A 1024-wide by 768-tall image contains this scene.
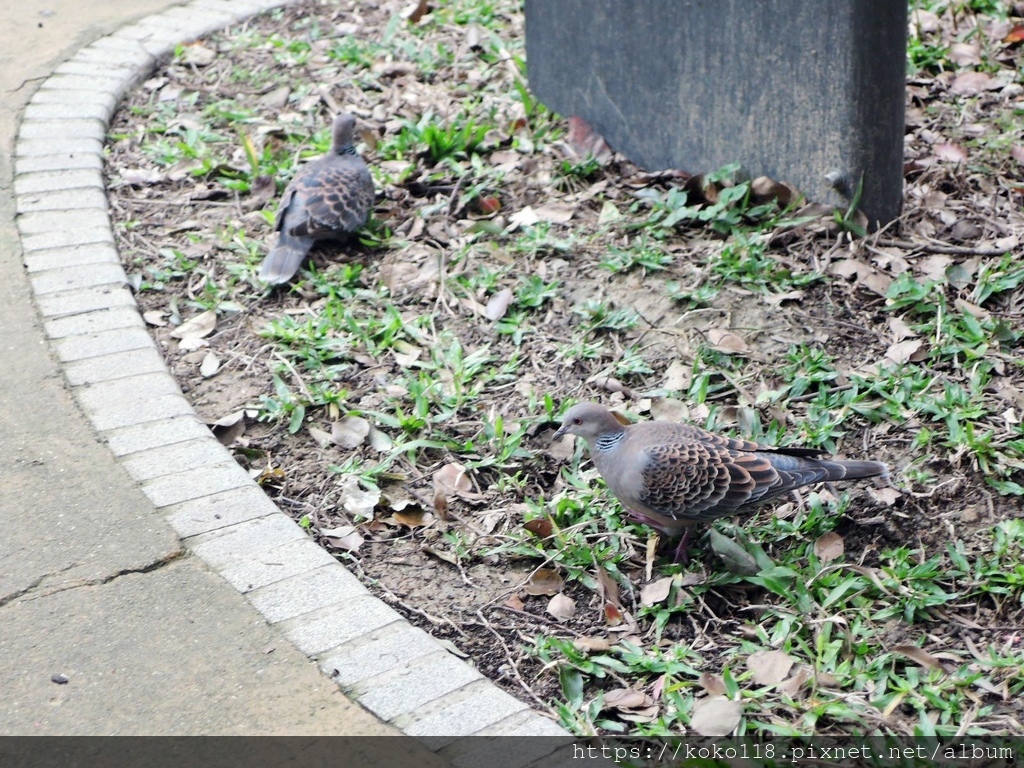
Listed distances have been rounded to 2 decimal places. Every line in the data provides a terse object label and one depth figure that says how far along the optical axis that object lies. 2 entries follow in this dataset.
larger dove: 3.32
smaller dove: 4.87
